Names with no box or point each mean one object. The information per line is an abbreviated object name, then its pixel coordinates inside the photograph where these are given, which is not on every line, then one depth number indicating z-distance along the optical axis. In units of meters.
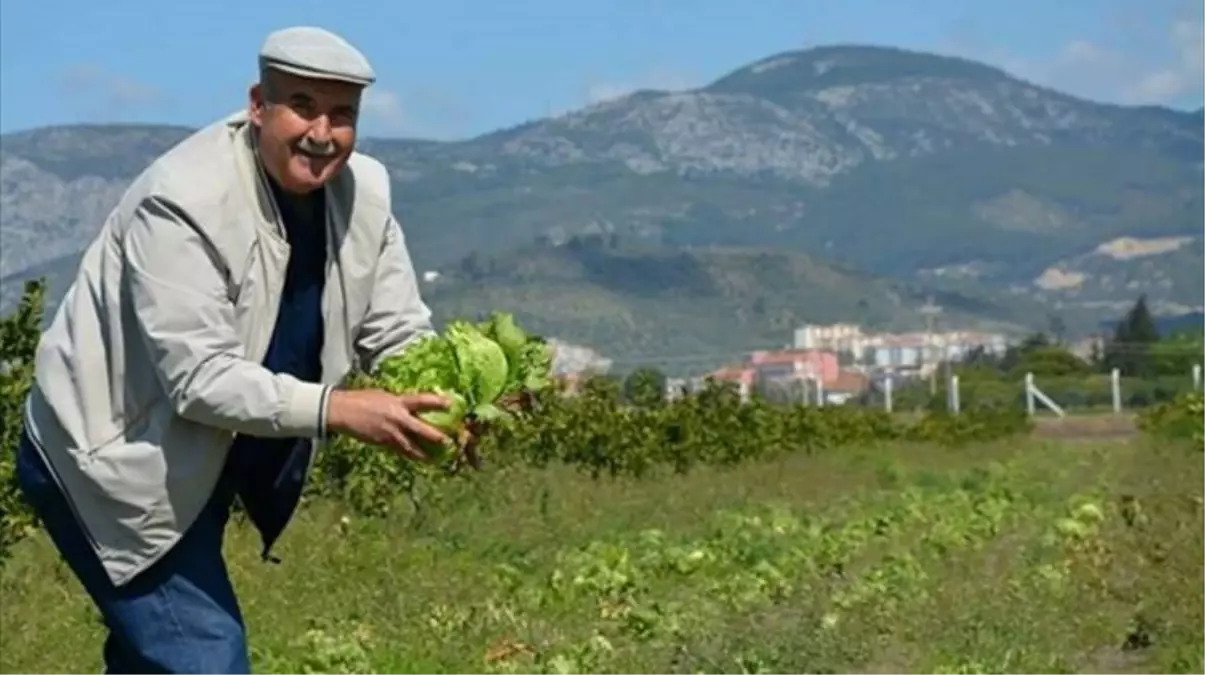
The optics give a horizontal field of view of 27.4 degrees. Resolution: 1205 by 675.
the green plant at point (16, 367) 12.40
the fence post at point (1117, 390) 68.19
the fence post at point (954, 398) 64.51
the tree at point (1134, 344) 92.44
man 5.04
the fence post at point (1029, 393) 69.16
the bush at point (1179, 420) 29.31
